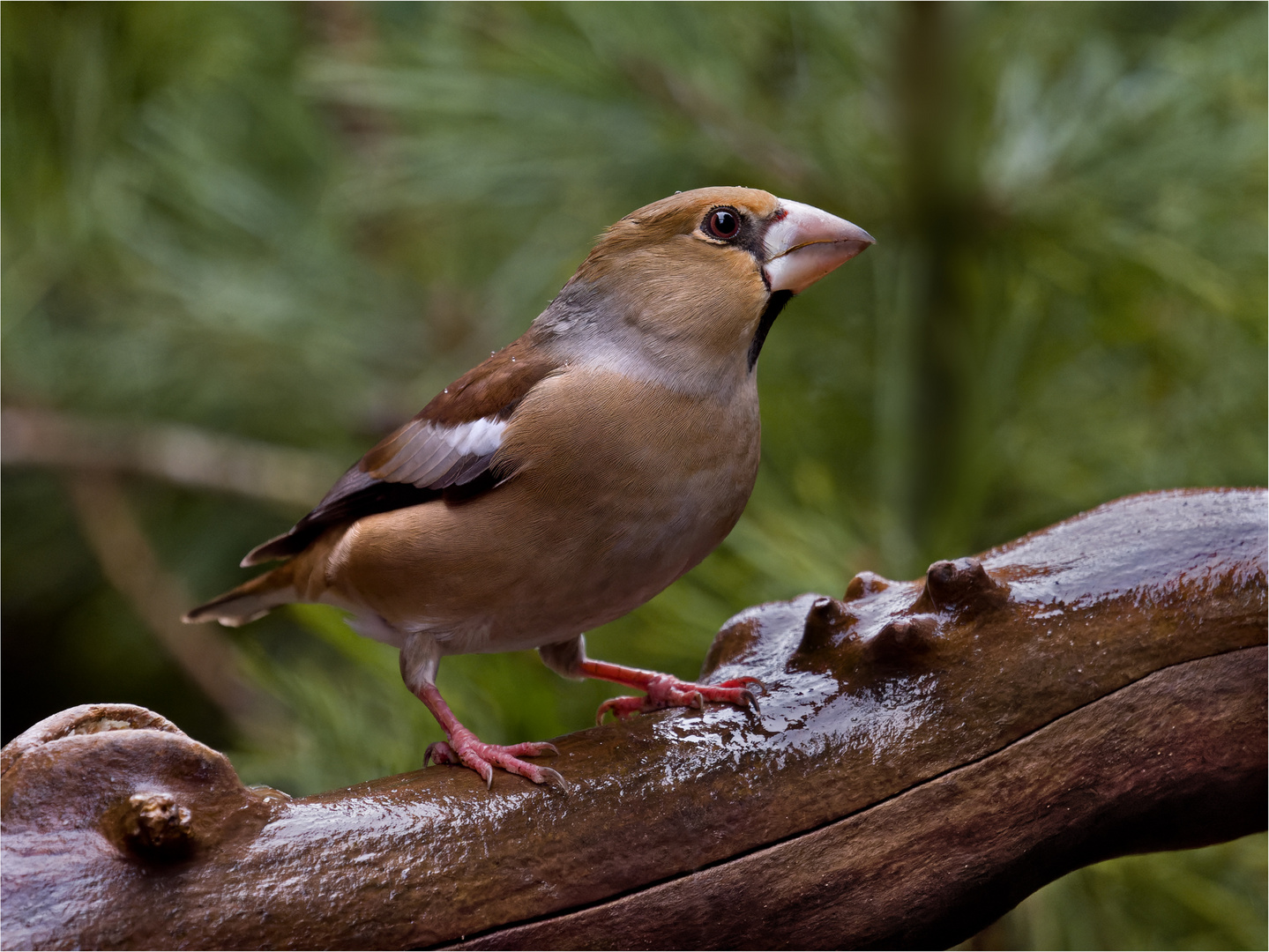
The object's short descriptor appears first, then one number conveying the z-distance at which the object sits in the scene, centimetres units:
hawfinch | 378
